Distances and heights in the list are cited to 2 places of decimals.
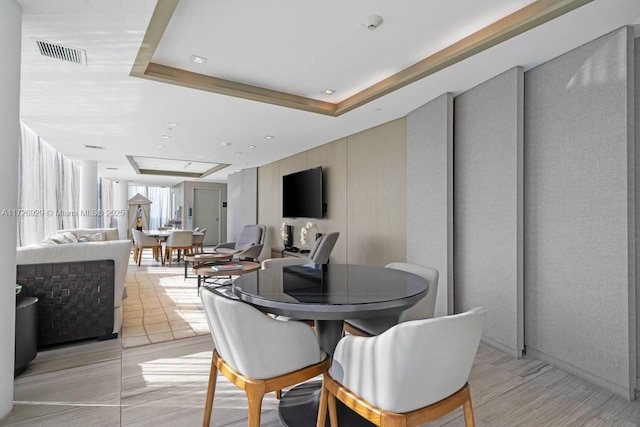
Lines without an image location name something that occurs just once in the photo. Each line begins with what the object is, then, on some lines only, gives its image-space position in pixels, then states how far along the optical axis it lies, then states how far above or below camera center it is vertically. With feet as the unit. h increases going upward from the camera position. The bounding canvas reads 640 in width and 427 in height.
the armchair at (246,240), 23.94 -2.10
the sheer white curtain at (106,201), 36.76 +1.38
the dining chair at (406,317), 6.92 -2.32
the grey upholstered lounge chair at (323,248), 14.68 -1.64
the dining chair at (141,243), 25.13 -2.37
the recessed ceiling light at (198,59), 9.64 +4.57
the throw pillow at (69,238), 14.28 -1.11
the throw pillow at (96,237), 17.84 -1.31
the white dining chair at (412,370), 3.83 -1.96
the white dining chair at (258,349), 4.50 -1.97
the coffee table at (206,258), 17.83 -2.54
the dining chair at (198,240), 26.74 -2.27
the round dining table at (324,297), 4.86 -1.40
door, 40.83 +0.05
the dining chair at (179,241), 23.86 -2.08
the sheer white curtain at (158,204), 51.37 +1.38
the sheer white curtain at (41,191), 15.11 +1.28
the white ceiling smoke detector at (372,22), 7.65 +4.54
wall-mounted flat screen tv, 19.30 +1.11
